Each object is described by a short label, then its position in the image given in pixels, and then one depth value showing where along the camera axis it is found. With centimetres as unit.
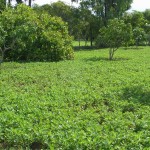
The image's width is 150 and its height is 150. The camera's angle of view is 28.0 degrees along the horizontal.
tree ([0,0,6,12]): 2409
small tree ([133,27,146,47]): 3025
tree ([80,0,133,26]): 3734
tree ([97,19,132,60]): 2014
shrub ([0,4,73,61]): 1603
